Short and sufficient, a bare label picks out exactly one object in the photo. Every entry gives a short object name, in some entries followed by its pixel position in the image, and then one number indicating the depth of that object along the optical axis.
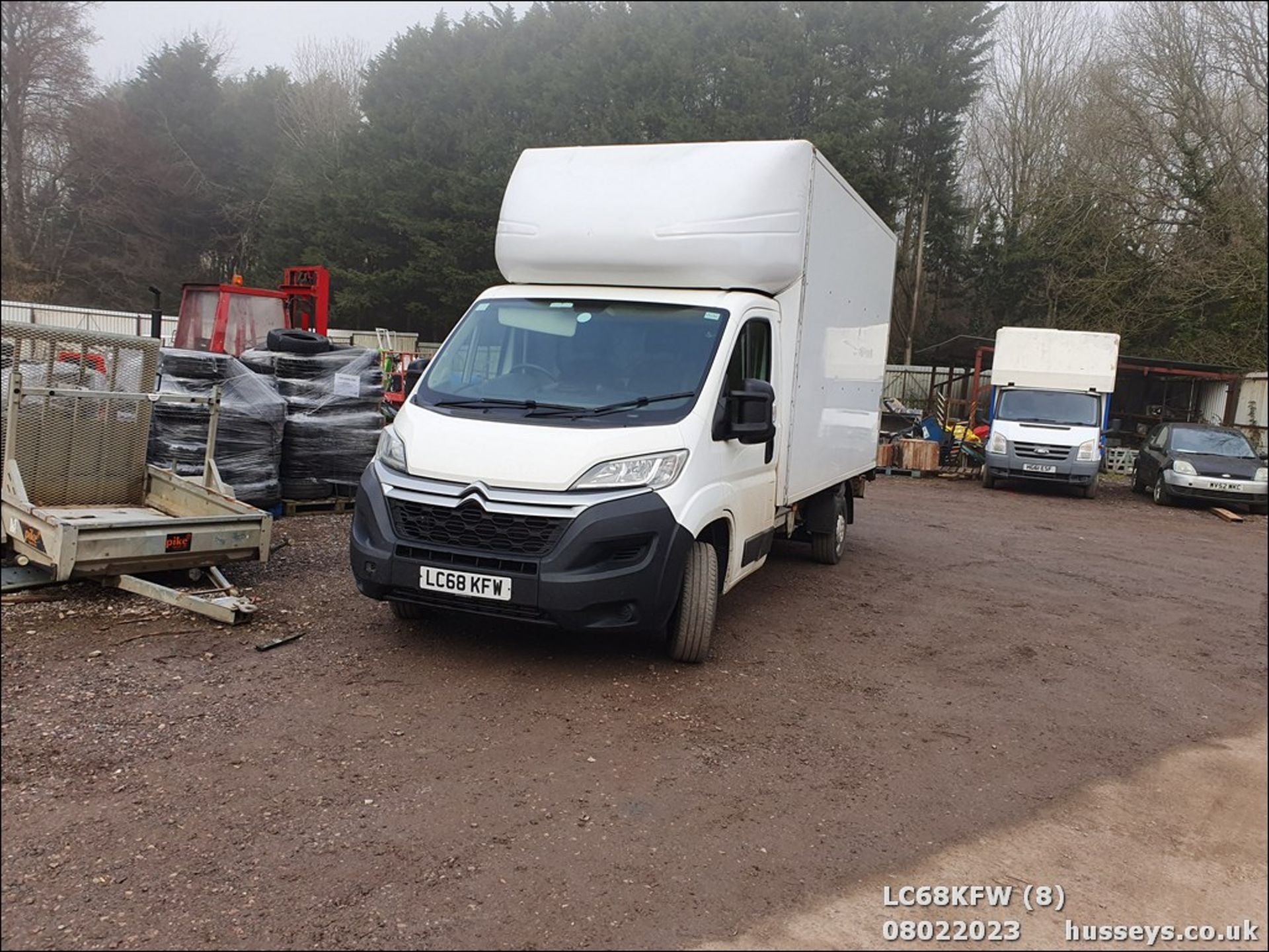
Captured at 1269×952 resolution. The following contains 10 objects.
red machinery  11.24
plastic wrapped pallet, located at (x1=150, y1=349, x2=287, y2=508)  7.79
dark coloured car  15.59
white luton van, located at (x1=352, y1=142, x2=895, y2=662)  4.77
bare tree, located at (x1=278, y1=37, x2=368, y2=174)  28.05
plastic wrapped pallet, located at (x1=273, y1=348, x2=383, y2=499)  9.00
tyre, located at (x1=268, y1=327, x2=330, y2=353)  9.32
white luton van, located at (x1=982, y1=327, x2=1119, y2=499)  16.61
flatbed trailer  5.44
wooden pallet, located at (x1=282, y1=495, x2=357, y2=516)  8.97
